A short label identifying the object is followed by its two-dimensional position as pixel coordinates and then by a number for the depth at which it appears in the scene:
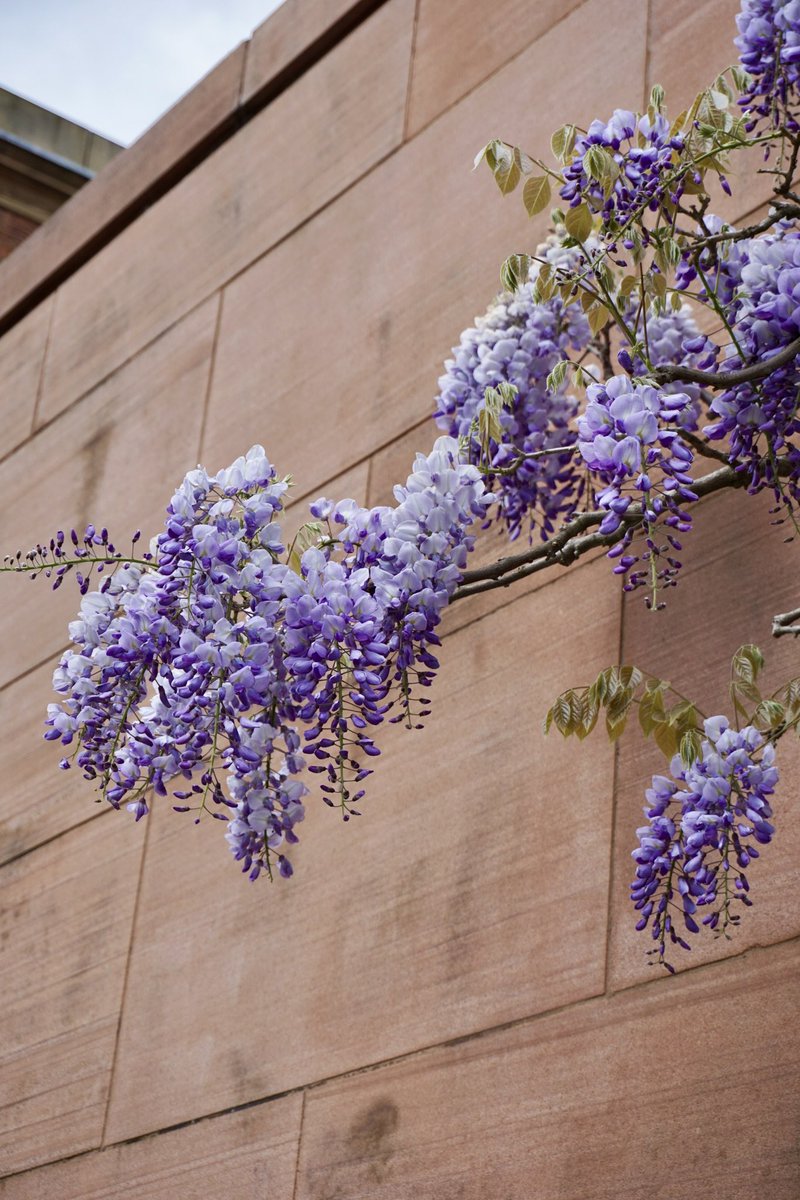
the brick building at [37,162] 8.88
